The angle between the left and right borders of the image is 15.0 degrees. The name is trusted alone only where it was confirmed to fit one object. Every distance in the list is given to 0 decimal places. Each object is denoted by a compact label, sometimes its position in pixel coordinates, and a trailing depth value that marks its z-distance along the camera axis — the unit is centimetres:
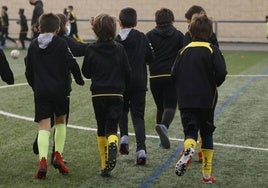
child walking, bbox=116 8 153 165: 1197
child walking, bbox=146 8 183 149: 1312
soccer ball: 1890
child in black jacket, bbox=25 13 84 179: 1091
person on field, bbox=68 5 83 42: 4566
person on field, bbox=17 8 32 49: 4186
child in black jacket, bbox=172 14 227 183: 1047
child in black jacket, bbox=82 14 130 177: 1098
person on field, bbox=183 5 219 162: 1200
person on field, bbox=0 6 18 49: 4287
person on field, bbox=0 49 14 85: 1128
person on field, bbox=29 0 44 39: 3437
